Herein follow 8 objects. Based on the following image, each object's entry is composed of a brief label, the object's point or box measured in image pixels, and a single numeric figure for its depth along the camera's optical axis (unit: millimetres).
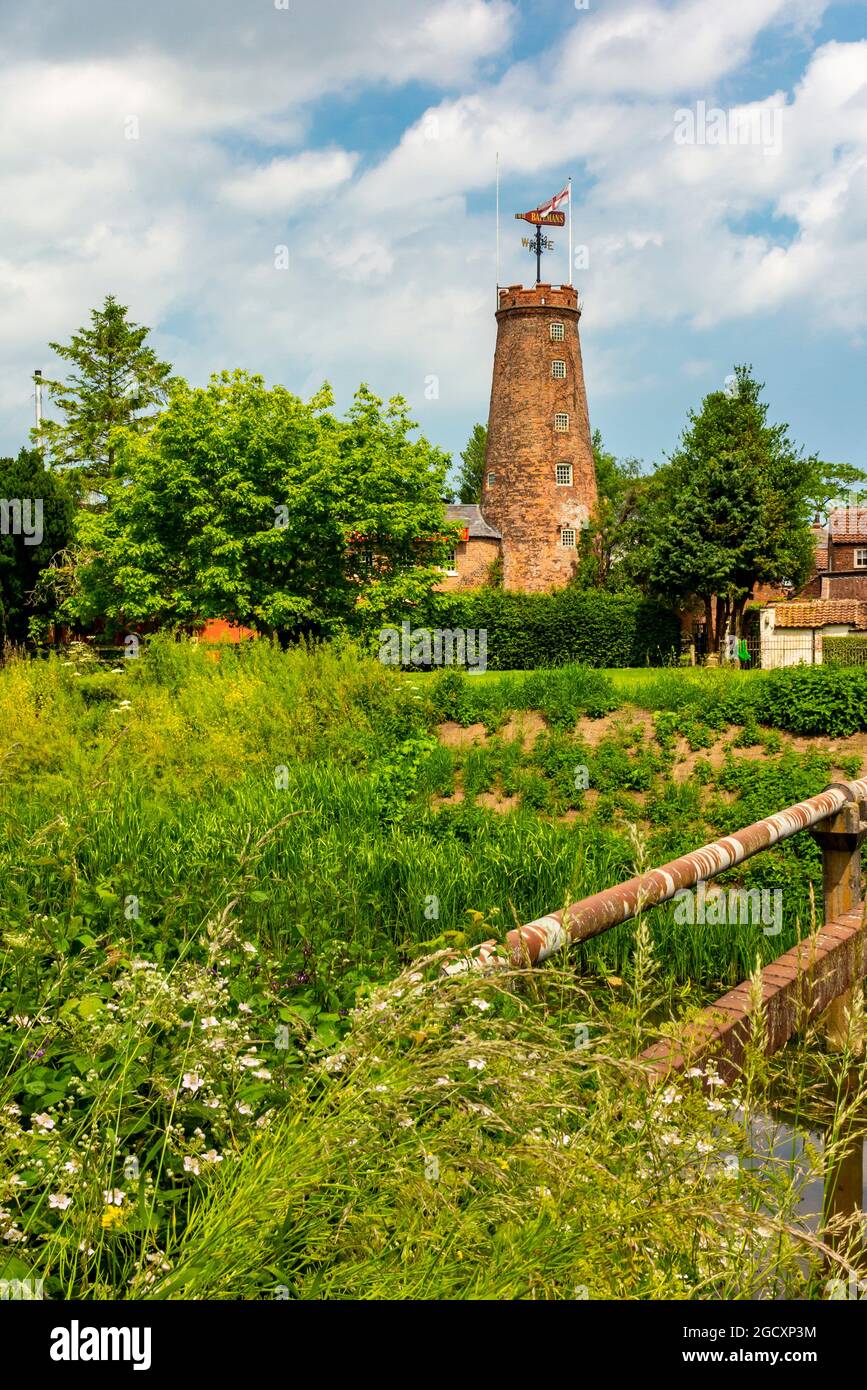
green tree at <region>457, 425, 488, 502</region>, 72875
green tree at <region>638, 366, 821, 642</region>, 38875
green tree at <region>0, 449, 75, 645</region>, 34406
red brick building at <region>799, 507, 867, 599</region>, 61656
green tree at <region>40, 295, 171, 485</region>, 48562
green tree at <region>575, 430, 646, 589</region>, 50594
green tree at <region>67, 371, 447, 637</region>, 31797
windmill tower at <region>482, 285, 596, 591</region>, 52844
